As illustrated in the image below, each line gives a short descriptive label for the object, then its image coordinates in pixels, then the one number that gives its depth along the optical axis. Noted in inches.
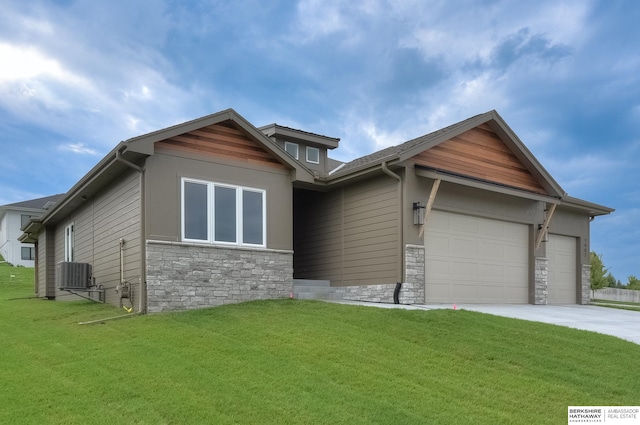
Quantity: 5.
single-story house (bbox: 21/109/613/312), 440.8
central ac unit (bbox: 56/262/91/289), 513.3
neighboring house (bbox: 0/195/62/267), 1536.7
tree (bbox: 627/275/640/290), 1510.1
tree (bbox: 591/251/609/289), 1273.4
